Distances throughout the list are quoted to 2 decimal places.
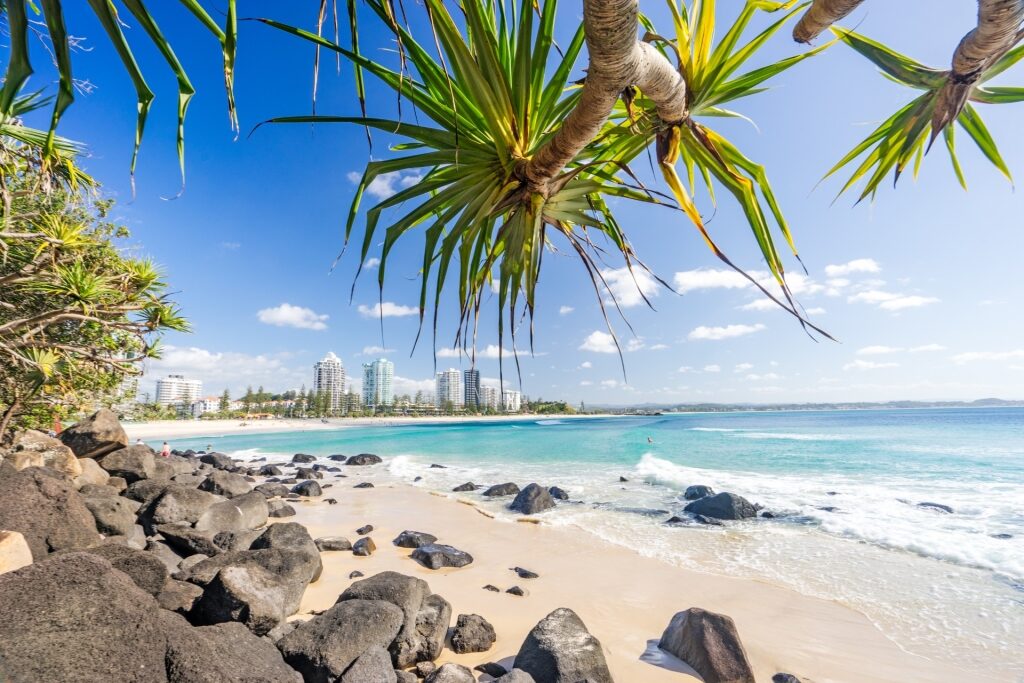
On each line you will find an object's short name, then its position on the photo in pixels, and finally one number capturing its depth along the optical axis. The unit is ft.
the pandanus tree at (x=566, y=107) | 3.10
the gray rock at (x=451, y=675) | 9.17
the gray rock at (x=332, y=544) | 20.29
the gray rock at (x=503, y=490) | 36.99
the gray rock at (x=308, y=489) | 36.35
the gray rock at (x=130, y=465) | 25.20
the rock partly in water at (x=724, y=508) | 28.45
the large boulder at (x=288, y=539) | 15.92
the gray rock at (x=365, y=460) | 62.42
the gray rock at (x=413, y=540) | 21.62
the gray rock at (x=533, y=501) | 30.27
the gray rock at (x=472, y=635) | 11.78
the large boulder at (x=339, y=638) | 9.18
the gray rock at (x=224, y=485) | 28.29
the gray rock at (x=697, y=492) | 33.78
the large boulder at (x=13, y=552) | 8.64
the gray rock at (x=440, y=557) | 18.69
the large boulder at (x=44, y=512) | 11.41
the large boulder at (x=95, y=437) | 24.84
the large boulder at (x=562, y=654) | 9.91
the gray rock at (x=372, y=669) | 8.57
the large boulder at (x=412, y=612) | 10.78
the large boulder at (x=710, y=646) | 10.86
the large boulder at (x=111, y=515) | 15.58
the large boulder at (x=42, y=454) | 18.99
